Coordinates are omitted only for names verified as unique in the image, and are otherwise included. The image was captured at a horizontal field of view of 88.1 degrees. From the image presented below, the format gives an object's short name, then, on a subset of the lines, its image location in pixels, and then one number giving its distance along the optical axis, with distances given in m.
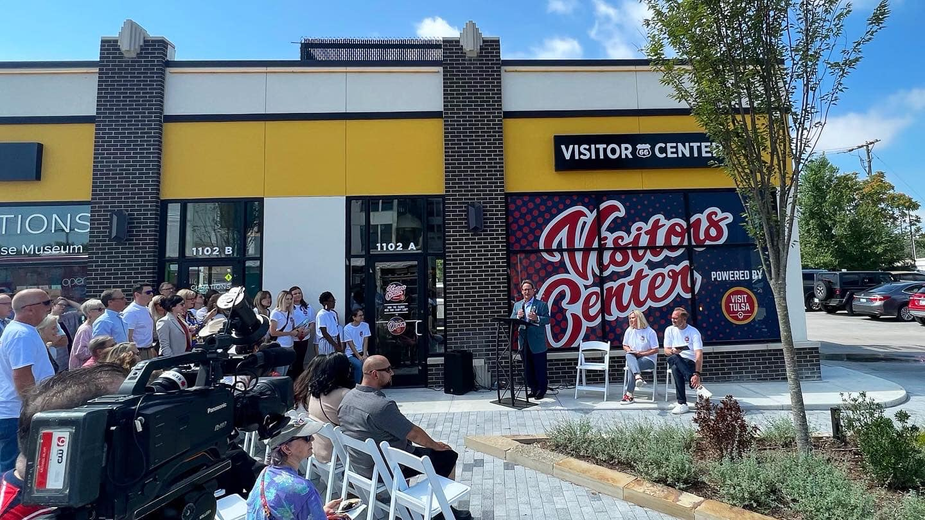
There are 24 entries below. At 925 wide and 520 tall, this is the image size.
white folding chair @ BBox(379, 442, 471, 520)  2.89
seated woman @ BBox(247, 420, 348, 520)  1.88
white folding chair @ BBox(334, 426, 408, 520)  3.13
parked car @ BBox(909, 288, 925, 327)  17.25
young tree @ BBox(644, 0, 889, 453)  4.40
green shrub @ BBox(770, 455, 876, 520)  3.17
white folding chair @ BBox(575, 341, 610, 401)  7.48
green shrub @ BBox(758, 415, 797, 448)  4.77
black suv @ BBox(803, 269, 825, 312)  23.28
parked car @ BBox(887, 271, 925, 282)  22.85
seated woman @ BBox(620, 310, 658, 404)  7.35
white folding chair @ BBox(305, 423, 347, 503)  3.50
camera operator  1.37
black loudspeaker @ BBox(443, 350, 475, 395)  7.92
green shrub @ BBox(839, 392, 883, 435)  4.43
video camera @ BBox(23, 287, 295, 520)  1.23
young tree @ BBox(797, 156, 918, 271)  25.06
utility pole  35.54
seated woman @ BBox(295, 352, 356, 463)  3.87
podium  7.01
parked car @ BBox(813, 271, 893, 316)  21.61
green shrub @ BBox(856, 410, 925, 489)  3.73
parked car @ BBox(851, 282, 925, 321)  18.66
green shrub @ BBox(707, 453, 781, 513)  3.57
